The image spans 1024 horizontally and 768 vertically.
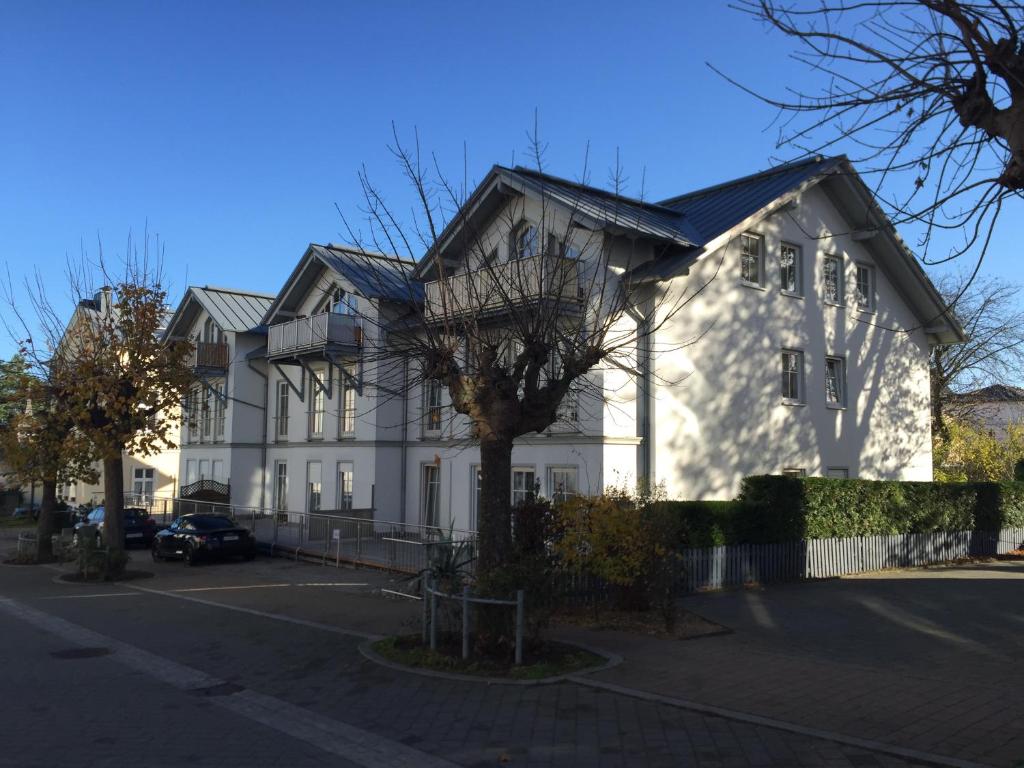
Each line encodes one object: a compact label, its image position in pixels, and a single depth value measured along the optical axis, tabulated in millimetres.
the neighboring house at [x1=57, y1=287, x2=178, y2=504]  44500
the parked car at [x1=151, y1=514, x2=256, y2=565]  22672
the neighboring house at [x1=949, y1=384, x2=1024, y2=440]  36969
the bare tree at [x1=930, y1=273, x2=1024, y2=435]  34562
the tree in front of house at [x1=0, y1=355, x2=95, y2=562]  20688
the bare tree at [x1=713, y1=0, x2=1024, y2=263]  5793
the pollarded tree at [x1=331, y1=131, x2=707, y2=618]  10625
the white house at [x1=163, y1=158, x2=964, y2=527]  19609
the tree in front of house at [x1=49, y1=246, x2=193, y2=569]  19375
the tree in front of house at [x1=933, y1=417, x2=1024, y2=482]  32750
